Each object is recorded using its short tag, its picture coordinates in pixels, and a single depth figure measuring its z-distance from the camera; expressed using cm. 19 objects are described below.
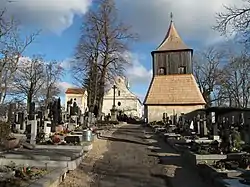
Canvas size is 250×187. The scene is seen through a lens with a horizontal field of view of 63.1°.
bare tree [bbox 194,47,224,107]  3484
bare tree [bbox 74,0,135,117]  2384
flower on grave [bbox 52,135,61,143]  917
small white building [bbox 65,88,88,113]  4943
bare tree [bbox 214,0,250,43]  1070
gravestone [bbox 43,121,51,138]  1042
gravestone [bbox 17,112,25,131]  1196
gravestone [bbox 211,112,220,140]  1041
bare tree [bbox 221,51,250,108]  3181
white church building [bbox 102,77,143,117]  5092
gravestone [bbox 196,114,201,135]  1279
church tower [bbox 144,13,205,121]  2967
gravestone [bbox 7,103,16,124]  1264
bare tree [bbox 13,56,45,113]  2917
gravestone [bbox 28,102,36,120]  1241
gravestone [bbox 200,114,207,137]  1207
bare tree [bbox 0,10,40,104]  1789
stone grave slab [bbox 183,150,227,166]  669
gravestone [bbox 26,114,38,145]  877
